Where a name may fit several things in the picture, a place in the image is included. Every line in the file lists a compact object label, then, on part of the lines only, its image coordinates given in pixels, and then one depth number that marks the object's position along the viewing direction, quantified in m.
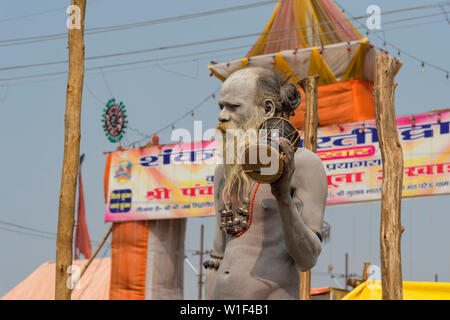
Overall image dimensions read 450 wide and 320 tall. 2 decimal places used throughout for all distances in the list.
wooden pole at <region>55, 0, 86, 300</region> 9.32
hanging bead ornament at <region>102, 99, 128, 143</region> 20.58
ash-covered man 3.01
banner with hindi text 15.58
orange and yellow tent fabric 17.64
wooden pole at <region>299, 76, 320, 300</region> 11.54
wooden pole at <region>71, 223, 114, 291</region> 20.36
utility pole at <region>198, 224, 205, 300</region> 31.93
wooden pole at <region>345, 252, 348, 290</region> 41.12
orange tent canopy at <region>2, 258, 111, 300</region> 21.75
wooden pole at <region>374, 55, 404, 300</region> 9.87
